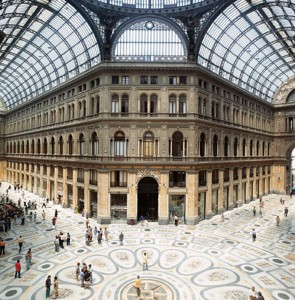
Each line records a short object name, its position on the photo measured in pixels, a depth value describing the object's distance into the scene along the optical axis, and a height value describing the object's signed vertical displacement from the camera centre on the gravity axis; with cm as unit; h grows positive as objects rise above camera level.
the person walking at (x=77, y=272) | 1844 -874
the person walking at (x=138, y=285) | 1605 -841
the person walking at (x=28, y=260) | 1997 -862
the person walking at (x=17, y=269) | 1835 -853
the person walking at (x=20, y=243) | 2367 -861
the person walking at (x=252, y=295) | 1441 -810
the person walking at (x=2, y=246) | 2280 -861
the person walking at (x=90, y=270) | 1783 -874
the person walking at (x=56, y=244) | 2377 -875
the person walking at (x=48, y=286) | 1578 -835
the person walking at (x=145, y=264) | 2000 -892
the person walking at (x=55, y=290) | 1596 -872
